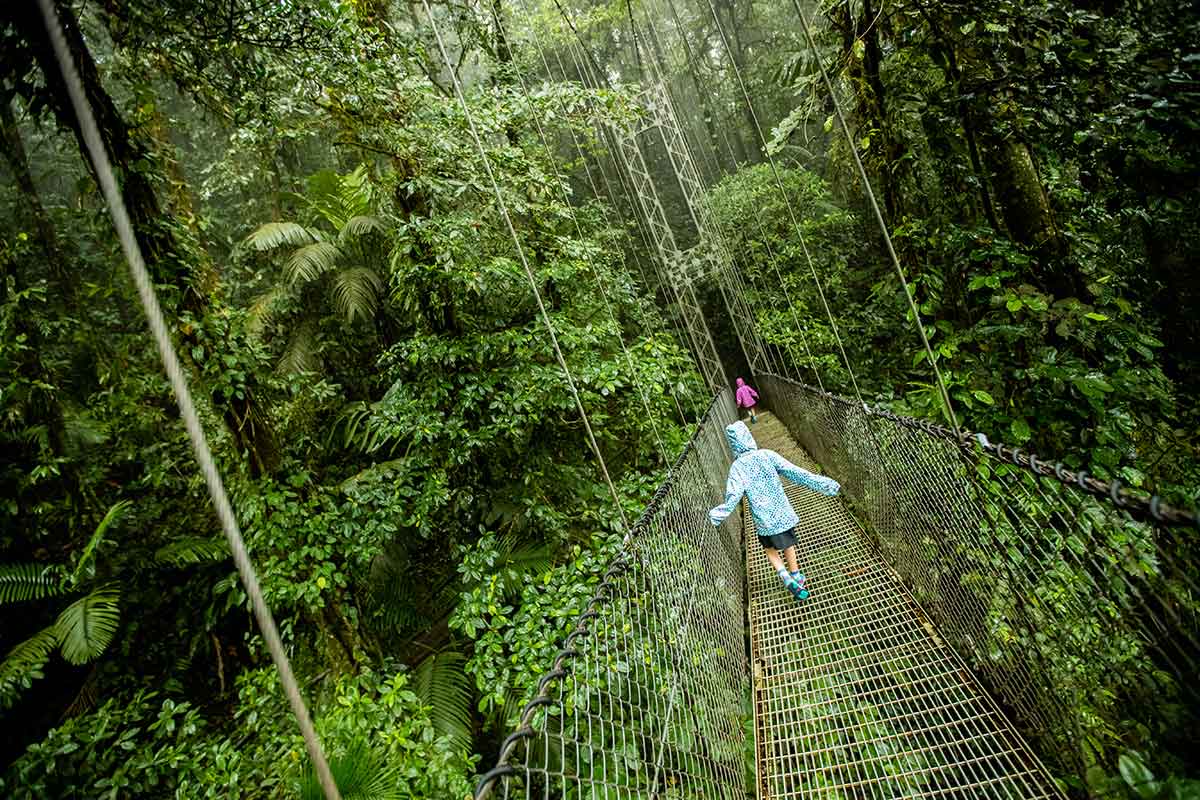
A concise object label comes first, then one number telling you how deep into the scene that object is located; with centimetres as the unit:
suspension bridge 111
